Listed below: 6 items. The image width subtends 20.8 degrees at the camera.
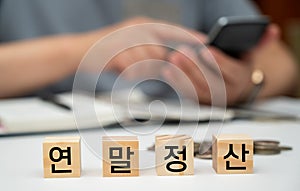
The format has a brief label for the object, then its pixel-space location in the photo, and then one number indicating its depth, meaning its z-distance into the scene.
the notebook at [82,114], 0.60
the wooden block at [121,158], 0.45
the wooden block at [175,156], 0.46
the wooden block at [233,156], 0.46
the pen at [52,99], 0.66
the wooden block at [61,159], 0.45
